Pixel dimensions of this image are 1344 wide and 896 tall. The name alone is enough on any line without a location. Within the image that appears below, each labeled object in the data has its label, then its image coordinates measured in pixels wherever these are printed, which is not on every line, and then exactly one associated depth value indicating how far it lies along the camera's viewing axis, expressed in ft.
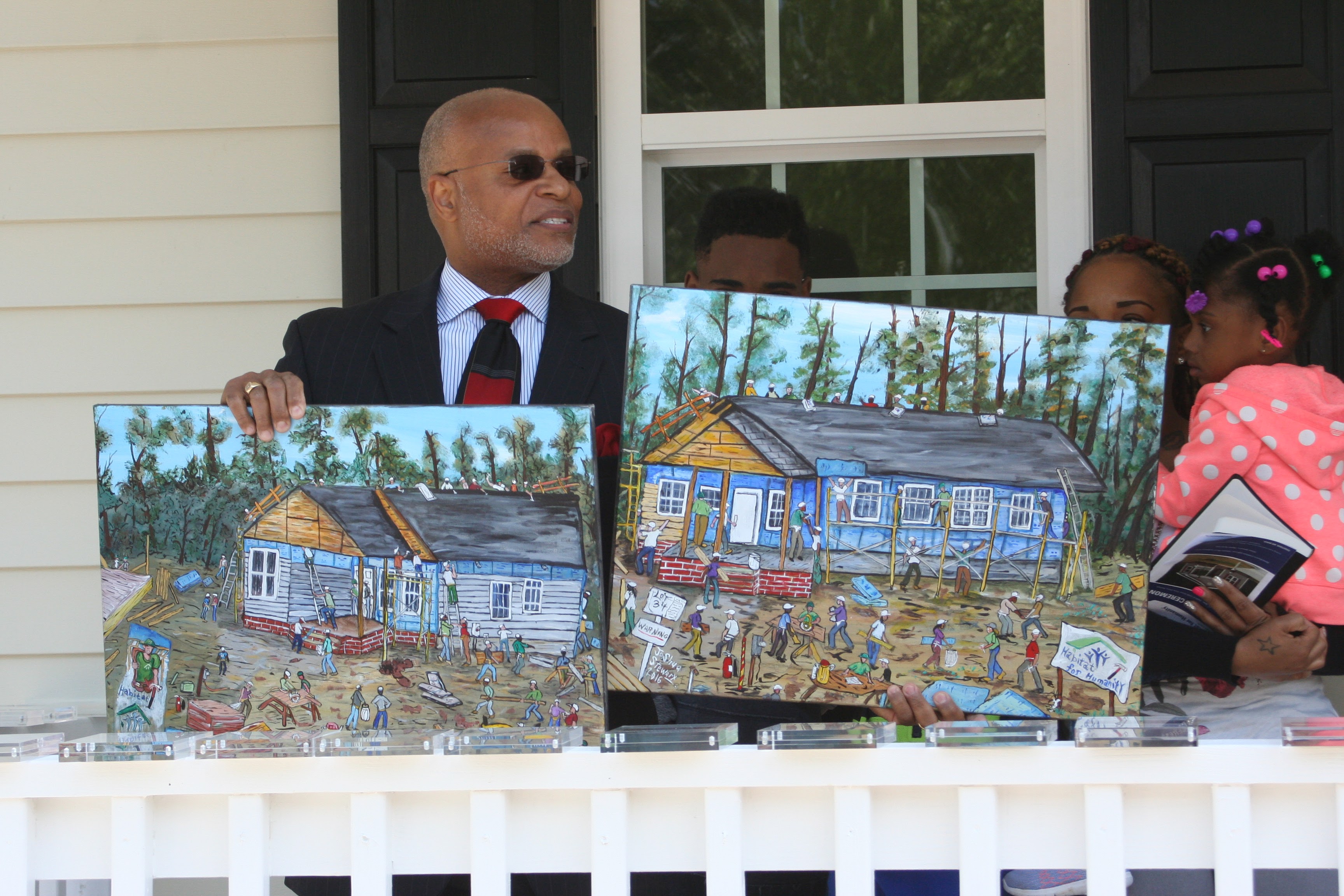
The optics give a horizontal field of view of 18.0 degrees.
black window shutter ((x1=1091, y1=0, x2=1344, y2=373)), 20.08
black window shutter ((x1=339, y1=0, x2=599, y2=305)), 20.60
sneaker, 17.29
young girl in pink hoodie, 17.48
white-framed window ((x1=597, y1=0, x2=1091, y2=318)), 20.89
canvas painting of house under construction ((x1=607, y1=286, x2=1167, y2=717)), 16.14
